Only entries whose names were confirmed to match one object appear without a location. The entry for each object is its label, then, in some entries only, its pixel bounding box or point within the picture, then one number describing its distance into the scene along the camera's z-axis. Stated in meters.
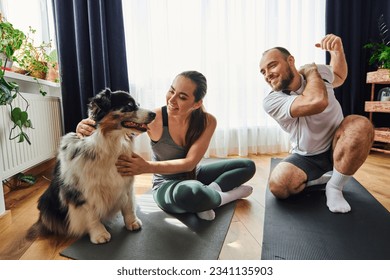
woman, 1.21
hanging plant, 1.37
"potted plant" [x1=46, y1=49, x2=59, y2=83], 2.41
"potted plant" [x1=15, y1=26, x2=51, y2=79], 2.08
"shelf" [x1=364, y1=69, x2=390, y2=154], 2.71
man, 1.39
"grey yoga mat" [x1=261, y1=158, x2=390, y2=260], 1.00
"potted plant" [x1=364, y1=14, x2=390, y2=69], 2.68
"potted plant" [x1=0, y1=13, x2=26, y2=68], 1.59
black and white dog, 1.05
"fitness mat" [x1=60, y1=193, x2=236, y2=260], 1.00
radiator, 1.65
